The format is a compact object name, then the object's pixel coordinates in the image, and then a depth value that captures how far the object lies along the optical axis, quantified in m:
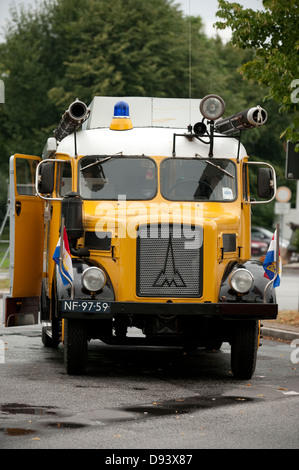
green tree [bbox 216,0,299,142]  16.09
